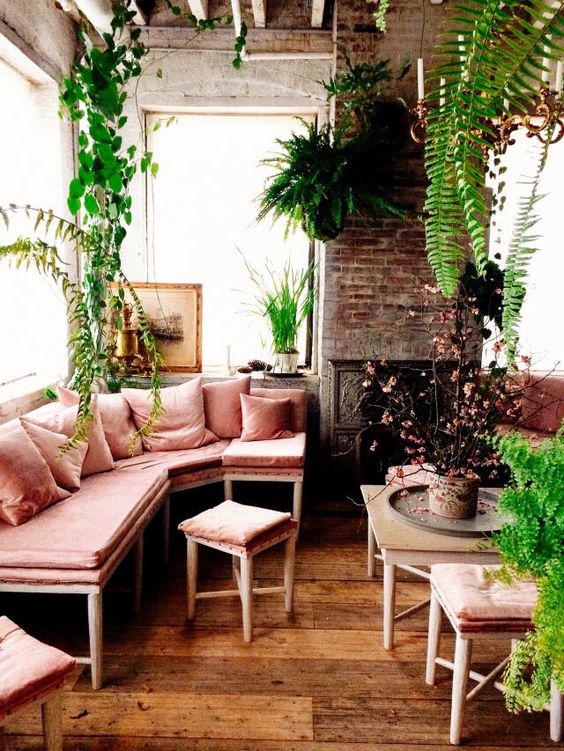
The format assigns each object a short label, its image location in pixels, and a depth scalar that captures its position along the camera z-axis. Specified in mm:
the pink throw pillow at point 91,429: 3434
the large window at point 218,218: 5016
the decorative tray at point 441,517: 2666
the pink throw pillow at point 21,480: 2805
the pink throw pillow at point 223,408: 4516
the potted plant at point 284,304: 4836
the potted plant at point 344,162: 4070
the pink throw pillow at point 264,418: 4383
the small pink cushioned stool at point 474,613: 2117
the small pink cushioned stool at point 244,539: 2818
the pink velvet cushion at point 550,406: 4723
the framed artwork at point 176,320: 4941
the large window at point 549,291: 5113
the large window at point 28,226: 3939
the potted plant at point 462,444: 2625
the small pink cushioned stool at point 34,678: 1775
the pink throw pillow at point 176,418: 4219
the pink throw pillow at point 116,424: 3982
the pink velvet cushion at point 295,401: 4566
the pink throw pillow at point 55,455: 3158
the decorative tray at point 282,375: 4867
